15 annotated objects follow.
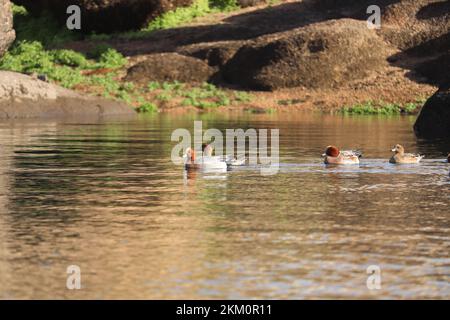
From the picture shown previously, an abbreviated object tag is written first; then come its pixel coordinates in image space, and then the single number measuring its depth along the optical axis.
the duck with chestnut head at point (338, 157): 26.22
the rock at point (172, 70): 61.12
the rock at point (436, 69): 59.38
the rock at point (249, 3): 73.25
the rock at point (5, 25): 47.28
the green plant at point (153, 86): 59.12
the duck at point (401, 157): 26.41
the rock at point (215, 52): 62.12
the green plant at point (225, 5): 73.19
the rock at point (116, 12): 70.12
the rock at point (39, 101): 49.00
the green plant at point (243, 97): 58.66
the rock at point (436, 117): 40.23
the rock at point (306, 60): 60.22
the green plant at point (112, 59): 63.28
